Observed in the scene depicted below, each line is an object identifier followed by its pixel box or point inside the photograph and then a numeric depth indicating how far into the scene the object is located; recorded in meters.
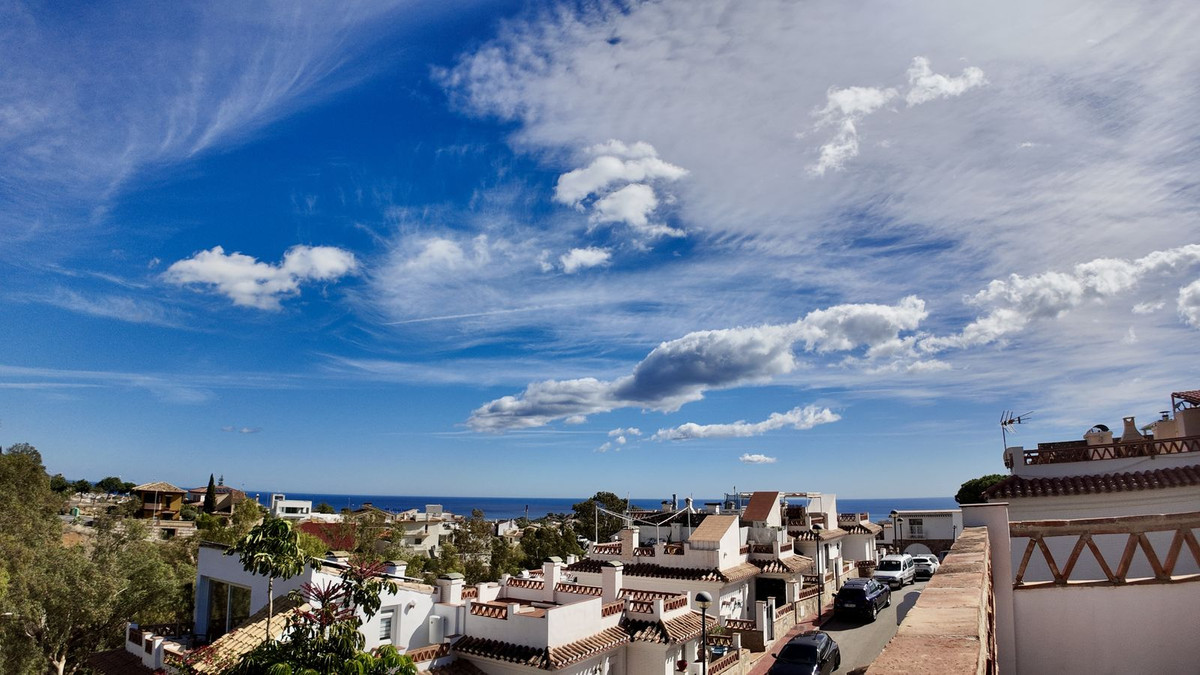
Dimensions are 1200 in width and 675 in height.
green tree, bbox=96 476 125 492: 124.77
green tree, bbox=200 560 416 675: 11.78
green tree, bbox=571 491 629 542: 60.75
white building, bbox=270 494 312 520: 75.90
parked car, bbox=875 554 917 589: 35.88
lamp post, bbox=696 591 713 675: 19.14
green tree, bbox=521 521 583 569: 49.25
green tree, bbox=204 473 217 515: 91.69
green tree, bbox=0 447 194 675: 27.95
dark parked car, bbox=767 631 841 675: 18.97
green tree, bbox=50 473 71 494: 92.94
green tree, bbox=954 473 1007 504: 56.62
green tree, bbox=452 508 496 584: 45.78
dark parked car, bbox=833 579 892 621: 29.11
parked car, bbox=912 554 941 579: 39.71
